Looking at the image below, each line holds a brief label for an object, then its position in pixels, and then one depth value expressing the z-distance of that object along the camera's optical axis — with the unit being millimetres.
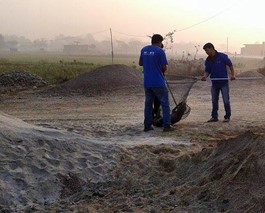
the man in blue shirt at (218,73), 7568
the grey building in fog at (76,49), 129018
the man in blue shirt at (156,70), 6689
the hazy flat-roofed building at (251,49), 132452
